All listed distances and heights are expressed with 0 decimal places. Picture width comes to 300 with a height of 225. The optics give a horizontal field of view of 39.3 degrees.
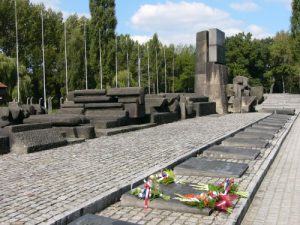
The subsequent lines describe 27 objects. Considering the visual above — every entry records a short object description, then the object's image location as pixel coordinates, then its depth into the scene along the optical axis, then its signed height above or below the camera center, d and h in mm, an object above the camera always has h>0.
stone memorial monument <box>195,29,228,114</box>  24453 +1180
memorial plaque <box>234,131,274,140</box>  12027 -1348
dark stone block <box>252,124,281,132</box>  14570 -1360
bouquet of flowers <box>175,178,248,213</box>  5056 -1331
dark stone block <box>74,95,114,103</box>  15883 -286
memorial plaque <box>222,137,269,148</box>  10500 -1354
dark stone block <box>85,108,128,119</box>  14781 -818
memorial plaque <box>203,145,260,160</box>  8797 -1361
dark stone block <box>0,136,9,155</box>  9241 -1152
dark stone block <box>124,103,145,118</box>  15594 -668
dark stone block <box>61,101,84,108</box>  16094 -513
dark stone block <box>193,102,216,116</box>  21750 -954
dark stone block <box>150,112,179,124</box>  16641 -1117
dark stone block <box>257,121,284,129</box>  15827 -1367
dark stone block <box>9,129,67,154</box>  9328 -1127
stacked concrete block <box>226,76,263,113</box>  25531 -586
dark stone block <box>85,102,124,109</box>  15422 -511
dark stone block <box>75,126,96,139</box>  11914 -1125
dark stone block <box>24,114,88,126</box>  12133 -810
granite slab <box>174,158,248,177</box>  7002 -1364
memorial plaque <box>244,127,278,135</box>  13417 -1349
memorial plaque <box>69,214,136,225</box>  4312 -1348
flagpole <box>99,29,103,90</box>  44212 +2469
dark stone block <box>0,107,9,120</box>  10975 -538
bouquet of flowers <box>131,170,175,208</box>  5277 -1296
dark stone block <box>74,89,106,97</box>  16136 -21
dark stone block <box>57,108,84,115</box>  15766 -725
